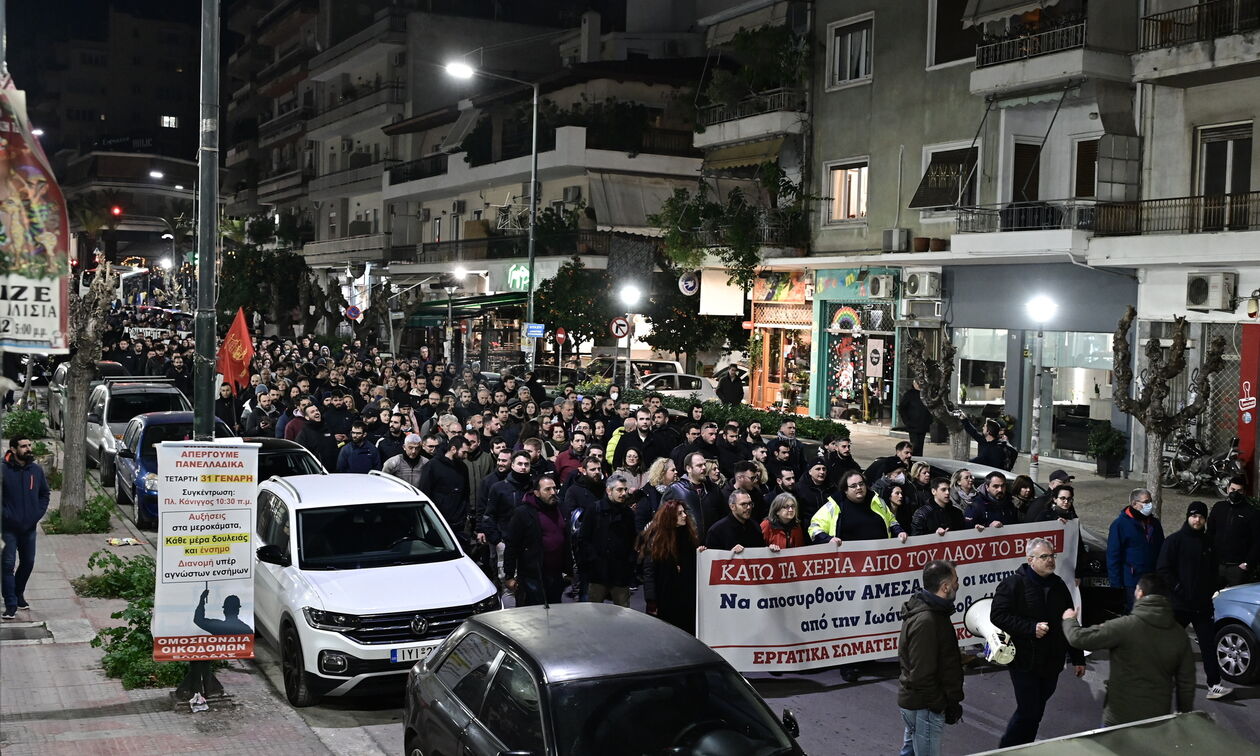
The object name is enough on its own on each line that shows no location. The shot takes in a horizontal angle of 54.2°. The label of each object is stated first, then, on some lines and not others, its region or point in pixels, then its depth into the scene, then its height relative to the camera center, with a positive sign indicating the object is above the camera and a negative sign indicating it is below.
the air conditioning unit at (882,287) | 29.69 +1.03
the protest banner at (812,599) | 9.83 -2.25
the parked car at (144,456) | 16.38 -1.99
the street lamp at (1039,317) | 25.06 +0.33
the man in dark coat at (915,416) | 22.88 -1.60
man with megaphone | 7.86 -1.89
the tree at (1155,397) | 16.59 -0.83
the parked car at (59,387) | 25.53 -1.66
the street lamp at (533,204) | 33.06 +3.18
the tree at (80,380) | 15.57 -0.89
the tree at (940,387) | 20.66 -0.97
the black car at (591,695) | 6.01 -1.91
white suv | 9.19 -2.09
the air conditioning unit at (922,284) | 28.47 +1.08
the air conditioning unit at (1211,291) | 21.48 +0.83
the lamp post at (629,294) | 34.69 +0.82
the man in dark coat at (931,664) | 7.27 -1.98
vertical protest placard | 9.14 -1.79
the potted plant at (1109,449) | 23.72 -2.20
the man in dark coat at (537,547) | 10.31 -1.93
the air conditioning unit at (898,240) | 28.62 +2.09
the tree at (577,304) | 38.19 +0.58
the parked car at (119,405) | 20.20 -1.58
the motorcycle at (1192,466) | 21.12 -2.25
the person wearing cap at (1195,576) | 10.44 -2.05
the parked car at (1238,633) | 10.38 -2.52
